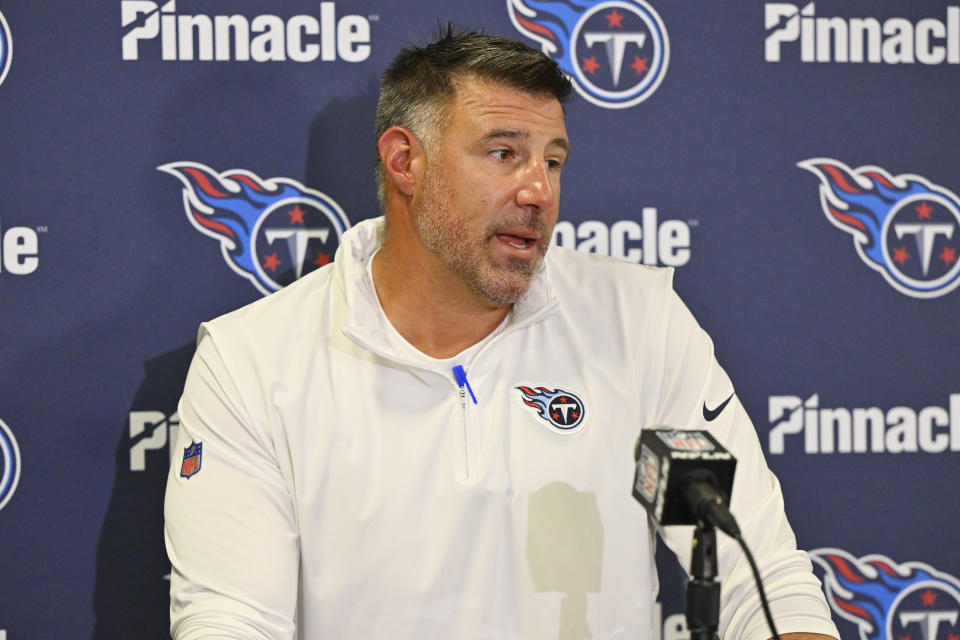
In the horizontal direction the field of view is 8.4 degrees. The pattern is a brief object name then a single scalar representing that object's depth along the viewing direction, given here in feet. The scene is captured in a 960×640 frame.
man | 19.67
